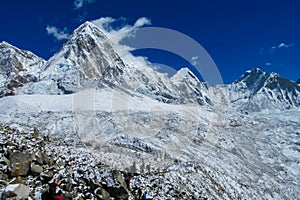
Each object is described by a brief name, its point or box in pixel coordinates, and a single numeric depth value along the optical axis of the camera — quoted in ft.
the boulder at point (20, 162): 50.06
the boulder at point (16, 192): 41.55
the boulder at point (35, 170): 52.01
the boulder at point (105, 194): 54.49
